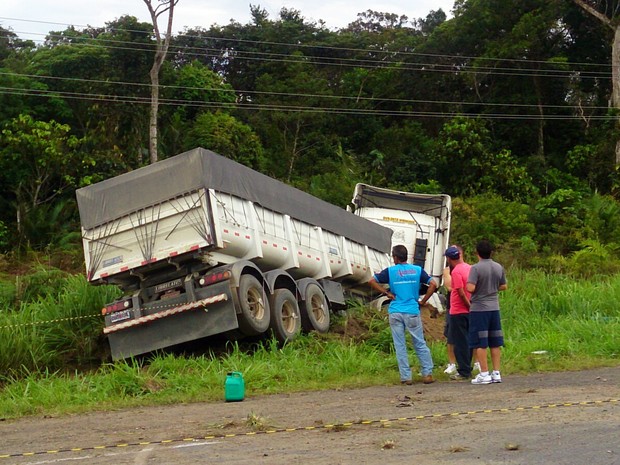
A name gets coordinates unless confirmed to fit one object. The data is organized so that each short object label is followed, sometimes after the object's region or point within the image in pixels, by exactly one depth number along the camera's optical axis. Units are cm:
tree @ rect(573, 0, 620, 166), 3547
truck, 1373
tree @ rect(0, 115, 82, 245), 2705
